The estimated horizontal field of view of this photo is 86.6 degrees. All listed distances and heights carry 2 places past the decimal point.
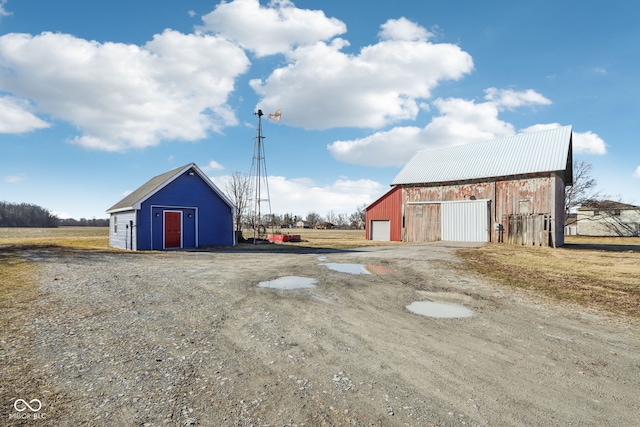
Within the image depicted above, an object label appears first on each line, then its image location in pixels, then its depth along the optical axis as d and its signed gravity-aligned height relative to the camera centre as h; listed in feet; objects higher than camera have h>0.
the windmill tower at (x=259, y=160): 83.30 +14.01
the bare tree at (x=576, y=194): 149.59 +9.07
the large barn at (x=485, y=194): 72.69 +5.14
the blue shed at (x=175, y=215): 65.82 +0.39
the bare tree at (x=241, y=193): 115.03 +8.41
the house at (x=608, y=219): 138.72 -1.93
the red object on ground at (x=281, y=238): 95.15 -6.18
